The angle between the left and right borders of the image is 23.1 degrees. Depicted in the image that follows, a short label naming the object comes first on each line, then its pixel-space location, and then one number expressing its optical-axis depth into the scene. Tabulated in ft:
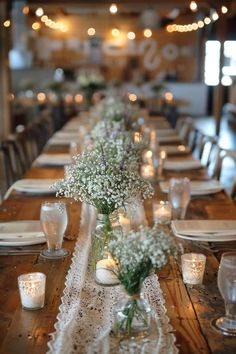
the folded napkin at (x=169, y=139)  18.44
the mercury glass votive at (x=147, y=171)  12.09
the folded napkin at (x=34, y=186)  10.84
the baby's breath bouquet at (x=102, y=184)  6.17
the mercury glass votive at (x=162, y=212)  8.66
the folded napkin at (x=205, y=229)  7.77
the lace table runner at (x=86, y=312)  4.85
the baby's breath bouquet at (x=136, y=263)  4.63
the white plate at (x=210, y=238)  7.72
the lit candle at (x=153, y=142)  13.97
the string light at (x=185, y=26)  28.26
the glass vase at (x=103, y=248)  6.19
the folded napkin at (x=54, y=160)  14.14
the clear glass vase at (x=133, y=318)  4.92
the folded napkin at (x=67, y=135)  19.38
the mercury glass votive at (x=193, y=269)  6.33
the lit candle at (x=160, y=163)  12.51
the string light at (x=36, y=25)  25.93
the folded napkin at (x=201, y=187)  10.69
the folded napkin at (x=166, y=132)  19.90
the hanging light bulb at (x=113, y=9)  20.53
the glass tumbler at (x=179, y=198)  8.96
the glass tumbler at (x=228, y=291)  5.18
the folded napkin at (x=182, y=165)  13.56
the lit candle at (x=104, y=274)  6.16
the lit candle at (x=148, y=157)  12.52
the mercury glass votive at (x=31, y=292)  5.62
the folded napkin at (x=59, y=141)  18.07
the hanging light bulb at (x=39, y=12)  20.58
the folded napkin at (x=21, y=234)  7.62
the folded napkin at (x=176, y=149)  16.03
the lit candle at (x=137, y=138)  11.78
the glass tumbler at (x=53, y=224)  7.16
